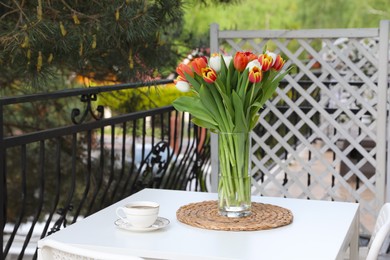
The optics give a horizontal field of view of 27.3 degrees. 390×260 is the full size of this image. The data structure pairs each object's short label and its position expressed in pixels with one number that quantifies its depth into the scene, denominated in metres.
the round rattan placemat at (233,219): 2.11
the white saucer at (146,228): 2.07
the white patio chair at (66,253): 1.63
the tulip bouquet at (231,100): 2.18
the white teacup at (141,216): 2.06
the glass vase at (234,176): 2.22
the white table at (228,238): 1.89
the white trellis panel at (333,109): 3.72
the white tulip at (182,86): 2.26
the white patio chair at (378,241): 2.03
